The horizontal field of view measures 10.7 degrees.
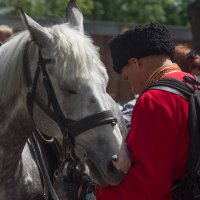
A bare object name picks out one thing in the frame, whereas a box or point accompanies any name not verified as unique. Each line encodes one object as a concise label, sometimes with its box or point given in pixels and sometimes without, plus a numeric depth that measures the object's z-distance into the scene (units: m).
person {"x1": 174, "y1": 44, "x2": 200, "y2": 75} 8.21
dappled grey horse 5.29
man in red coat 4.79
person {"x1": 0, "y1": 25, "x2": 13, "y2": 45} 9.54
